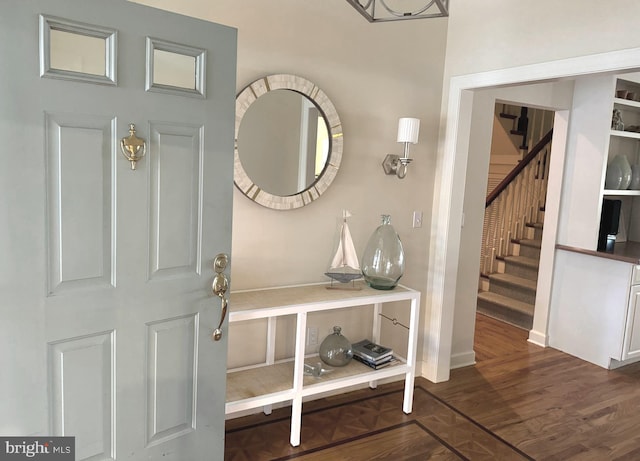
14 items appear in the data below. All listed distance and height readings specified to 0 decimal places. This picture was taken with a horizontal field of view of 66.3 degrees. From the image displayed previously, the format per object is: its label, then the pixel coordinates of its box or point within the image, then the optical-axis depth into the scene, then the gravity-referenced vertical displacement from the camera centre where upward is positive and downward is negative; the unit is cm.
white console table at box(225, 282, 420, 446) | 242 -107
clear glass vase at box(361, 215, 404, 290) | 286 -45
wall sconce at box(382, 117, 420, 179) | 288 +22
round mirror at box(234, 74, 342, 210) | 255 +19
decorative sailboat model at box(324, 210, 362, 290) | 285 -47
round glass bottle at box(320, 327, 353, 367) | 281 -98
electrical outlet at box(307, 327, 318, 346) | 297 -96
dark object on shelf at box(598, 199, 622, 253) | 400 -24
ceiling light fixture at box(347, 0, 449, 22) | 294 +108
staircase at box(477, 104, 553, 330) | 512 -41
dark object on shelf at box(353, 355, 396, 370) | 285 -106
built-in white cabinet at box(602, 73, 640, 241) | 404 +48
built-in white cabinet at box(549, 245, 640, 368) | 370 -90
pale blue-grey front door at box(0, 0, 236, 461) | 152 -20
